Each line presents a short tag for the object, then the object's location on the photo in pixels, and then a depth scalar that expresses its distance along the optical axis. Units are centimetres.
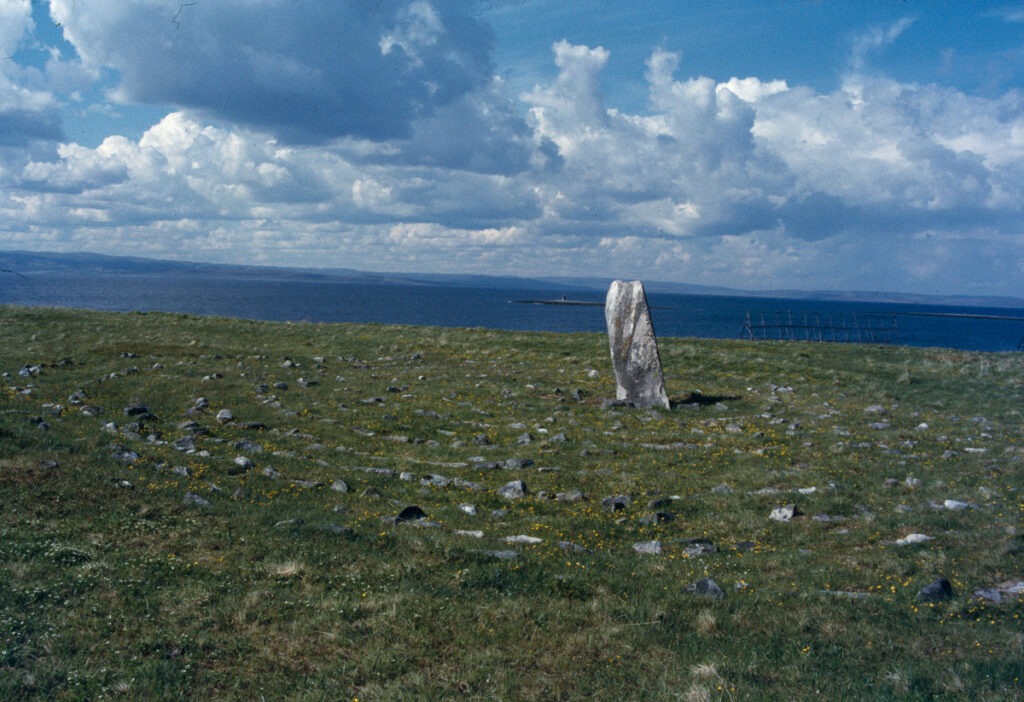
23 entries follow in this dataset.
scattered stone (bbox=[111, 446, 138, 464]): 1150
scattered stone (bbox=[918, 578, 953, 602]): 755
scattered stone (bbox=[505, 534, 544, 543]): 971
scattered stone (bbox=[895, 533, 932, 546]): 942
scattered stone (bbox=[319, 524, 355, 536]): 909
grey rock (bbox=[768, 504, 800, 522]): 1099
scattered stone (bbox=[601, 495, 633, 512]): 1163
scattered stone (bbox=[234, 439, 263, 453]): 1384
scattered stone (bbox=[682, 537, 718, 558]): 959
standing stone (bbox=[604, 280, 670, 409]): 2106
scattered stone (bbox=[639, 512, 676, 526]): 1102
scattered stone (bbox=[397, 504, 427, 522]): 1033
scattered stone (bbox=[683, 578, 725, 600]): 786
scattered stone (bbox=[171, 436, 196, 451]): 1327
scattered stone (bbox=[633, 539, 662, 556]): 961
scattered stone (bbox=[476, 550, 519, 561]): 867
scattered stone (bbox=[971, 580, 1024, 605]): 750
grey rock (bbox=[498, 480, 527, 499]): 1212
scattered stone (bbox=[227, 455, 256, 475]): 1223
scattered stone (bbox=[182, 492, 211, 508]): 977
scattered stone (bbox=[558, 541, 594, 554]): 943
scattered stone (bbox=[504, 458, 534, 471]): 1406
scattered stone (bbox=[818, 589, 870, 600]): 773
